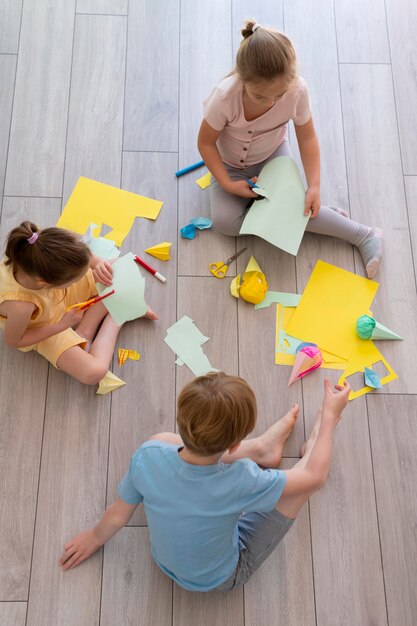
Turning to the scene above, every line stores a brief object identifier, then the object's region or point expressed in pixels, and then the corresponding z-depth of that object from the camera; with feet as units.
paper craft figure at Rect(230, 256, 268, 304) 4.99
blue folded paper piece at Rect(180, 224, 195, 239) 5.22
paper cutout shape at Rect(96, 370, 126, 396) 4.70
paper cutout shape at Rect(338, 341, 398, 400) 4.84
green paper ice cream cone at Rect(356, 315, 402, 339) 4.88
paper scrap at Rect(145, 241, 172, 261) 5.14
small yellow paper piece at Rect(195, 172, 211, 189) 5.44
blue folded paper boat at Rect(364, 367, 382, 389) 4.82
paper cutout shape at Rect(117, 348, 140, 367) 4.82
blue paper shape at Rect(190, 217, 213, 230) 5.26
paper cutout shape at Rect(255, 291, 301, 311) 5.06
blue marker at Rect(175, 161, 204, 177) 5.46
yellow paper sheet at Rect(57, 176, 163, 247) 5.21
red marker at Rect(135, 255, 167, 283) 5.07
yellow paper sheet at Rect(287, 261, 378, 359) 4.97
